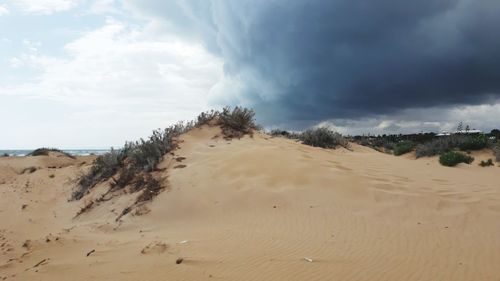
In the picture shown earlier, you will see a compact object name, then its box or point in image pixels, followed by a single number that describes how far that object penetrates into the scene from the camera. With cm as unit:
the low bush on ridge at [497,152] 1298
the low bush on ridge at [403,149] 1784
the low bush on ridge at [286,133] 1784
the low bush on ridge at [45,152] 2038
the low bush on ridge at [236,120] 1216
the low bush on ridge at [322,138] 1510
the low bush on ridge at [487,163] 1195
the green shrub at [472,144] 1544
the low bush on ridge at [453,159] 1180
